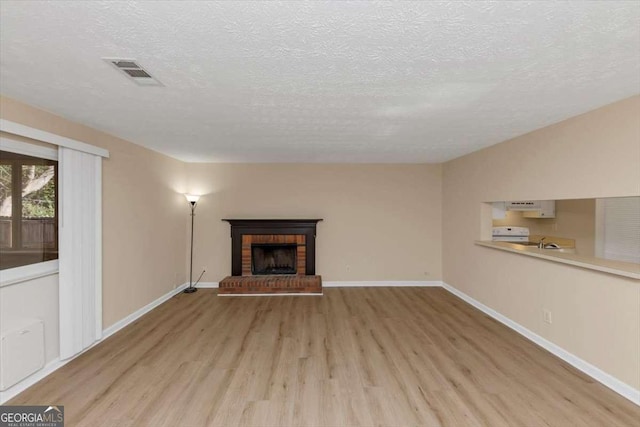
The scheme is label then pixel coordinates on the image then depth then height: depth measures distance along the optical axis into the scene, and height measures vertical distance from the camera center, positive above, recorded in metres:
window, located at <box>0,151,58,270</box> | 2.30 +0.00
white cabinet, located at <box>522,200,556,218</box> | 4.60 +0.04
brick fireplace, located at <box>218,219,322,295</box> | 5.21 -0.66
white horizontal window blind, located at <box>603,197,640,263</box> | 3.61 -0.23
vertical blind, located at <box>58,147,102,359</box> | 2.67 -0.42
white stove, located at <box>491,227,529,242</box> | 4.90 -0.39
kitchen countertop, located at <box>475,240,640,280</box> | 2.21 -0.46
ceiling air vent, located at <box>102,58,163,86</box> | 1.65 +0.91
